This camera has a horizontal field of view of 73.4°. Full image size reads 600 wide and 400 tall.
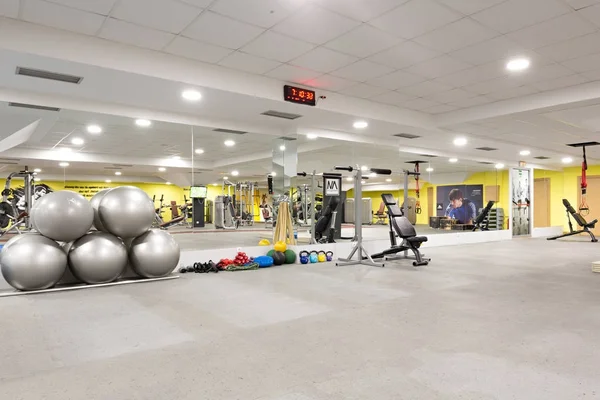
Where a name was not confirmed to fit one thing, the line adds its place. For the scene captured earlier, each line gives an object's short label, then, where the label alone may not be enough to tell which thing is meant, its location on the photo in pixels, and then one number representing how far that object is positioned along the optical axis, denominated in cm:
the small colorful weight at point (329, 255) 710
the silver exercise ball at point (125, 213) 477
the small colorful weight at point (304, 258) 670
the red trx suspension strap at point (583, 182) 909
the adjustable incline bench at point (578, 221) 1096
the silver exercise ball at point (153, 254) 495
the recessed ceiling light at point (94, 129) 624
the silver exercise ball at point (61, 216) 443
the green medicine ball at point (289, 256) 661
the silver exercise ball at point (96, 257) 455
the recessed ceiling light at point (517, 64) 460
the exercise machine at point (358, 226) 650
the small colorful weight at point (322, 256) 692
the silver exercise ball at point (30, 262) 421
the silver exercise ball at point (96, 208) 489
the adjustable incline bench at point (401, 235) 648
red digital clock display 534
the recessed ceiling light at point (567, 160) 1179
